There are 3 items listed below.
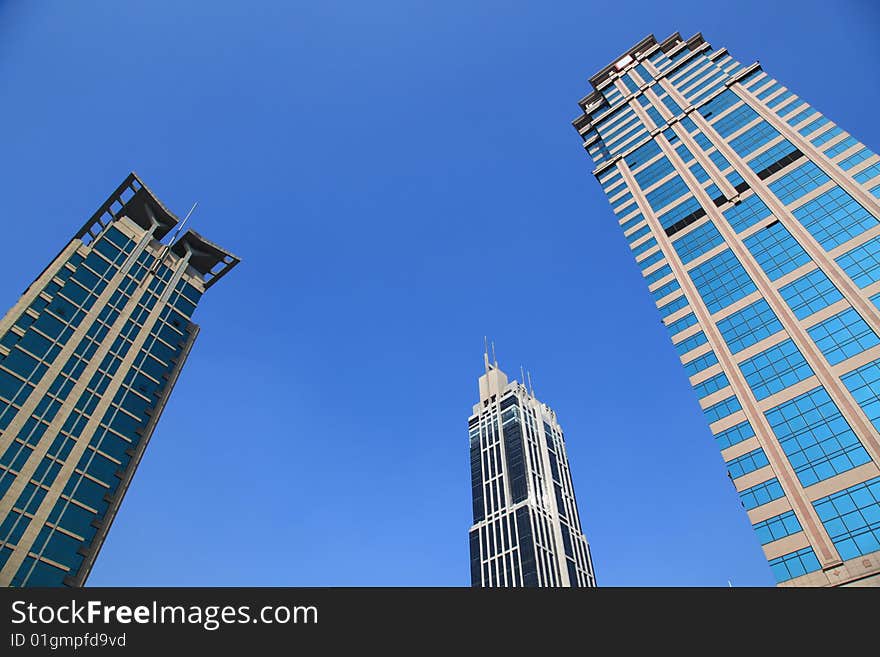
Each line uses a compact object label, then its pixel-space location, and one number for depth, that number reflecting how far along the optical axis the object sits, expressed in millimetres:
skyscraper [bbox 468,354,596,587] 155375
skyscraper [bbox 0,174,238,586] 51938
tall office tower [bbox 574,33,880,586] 40969
